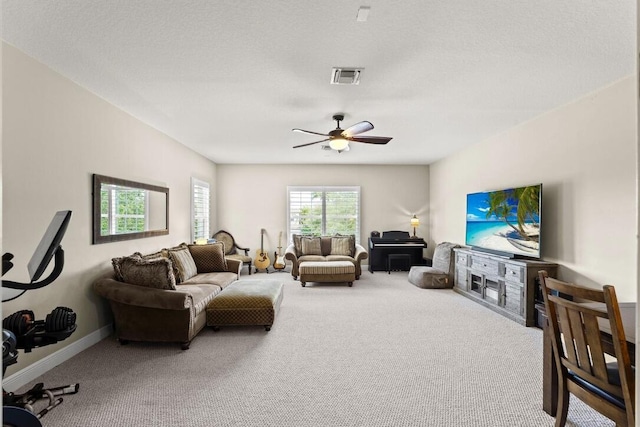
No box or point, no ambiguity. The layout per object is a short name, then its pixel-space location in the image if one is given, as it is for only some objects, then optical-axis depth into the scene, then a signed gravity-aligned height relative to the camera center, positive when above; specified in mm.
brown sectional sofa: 3438 -845
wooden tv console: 4211 -893
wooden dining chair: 1745 -743
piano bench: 7812 -1007
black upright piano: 7859 -727
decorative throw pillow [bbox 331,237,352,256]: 7516 -676
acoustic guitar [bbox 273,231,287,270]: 7730 -1047
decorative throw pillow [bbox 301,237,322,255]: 7539 -677
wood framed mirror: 3725 +39
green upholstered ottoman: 3971 -1046
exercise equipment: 1992 -693
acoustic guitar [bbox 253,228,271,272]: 7680 -1001
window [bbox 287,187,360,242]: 8297 +66
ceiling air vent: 3115 +1190
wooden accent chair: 7711 -637
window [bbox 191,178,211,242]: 6449 +71
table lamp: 8062 -220
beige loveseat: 7254 -699
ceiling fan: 4250 +877
